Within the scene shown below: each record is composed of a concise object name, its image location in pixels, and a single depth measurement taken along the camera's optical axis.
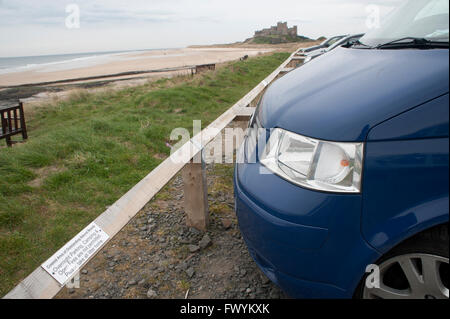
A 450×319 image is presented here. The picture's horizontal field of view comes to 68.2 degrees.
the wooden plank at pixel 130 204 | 1.39
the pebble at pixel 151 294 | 2.17
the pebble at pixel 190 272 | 2.33
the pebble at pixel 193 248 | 2.58
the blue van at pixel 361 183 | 1.28
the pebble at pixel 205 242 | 2.61
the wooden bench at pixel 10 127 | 6.42
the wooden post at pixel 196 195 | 2.60
